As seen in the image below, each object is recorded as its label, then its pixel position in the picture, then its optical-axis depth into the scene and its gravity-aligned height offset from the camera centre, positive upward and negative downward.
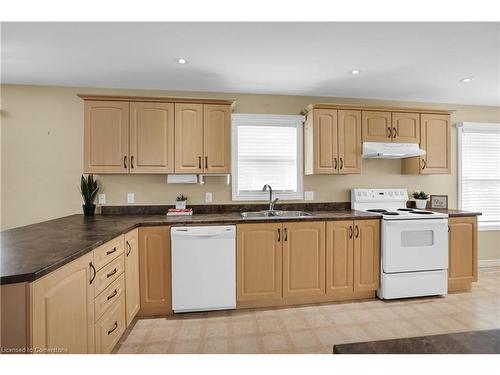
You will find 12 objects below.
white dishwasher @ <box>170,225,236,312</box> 2.37 -0.79
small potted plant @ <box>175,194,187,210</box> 2.94 -0.22
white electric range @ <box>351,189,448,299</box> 2.63 -0.75
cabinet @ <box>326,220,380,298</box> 2.60 -0.76
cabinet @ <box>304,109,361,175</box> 2.95 +0.51
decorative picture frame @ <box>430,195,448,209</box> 3.35 -0.22
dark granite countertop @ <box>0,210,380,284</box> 1.08 -0.35
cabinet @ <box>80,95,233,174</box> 2.57 +0.52
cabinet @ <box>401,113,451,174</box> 3.11 +0.50
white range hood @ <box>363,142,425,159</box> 2.95 +0.42
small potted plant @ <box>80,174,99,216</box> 2.76 -0.09
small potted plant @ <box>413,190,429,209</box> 3.25 -0.19
